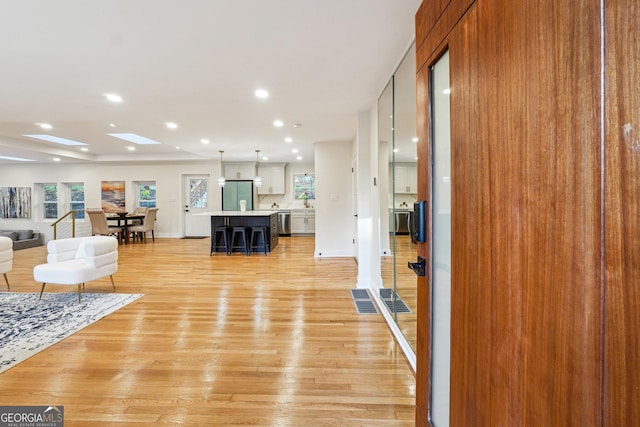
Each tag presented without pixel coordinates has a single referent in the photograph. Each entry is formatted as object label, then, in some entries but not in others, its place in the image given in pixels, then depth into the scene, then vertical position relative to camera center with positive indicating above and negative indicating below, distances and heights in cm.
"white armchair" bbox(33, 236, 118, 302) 329 -61
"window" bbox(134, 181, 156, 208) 920 +50
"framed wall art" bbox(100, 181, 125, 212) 904 +43
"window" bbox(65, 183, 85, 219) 907 +41
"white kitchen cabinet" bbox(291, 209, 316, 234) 938 -39
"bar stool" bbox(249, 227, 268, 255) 652 -64
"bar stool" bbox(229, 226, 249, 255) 647 -65
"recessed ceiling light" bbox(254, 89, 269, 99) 327 +131
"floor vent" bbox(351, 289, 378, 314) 314 -108
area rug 234 -107
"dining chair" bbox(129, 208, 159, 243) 805 -44
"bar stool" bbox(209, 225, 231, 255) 649 -66
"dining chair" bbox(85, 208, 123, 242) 727 -32
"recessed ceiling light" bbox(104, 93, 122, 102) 336 +132
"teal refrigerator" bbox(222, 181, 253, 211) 893 +52
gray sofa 776 -78
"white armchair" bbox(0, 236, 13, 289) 387 -59
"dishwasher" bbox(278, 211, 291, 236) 928 -45
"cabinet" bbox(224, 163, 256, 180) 895 +119
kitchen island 651 -30
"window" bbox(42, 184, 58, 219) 904 +29
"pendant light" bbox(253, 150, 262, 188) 763 +73
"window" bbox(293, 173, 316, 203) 985 +76
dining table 791 -24
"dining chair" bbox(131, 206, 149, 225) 851 -6
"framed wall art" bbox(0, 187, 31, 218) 895 +26
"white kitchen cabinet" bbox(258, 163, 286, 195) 941 +99
